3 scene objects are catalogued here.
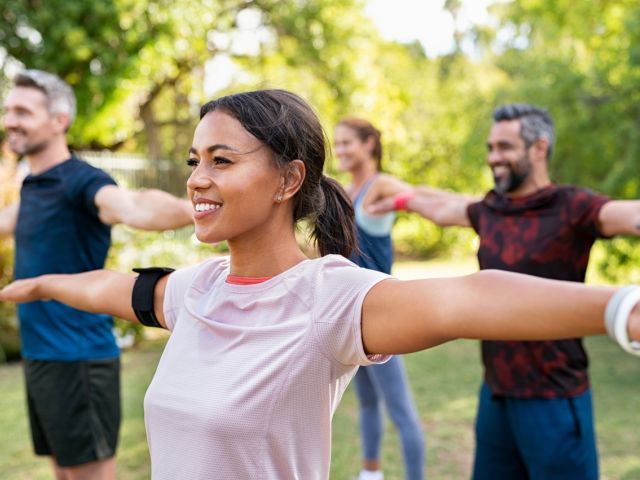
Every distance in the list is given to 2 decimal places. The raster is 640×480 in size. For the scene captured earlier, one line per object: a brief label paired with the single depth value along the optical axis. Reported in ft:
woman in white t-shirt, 5.19
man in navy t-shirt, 11.32
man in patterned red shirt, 10.29
